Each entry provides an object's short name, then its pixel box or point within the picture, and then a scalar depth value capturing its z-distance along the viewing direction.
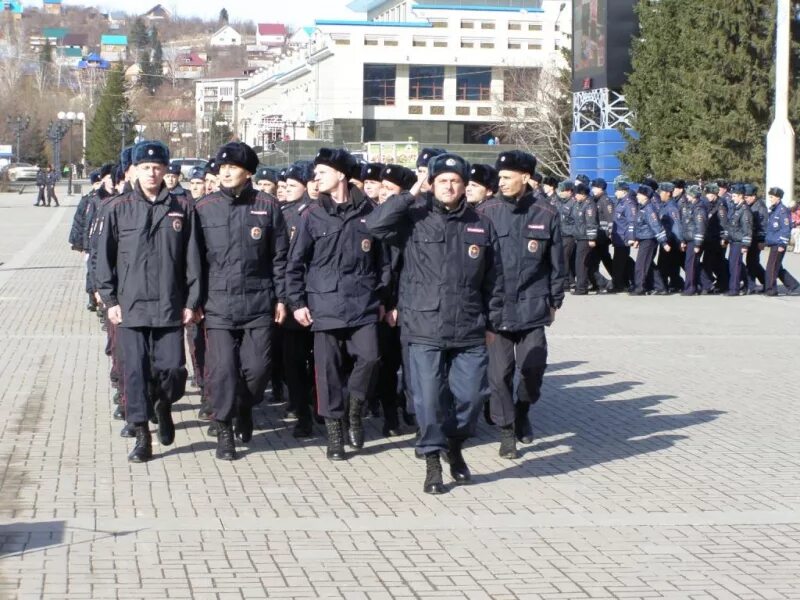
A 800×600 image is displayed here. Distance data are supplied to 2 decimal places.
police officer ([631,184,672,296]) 22.52
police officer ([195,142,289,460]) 9.09
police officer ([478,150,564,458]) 9.55
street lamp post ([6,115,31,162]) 101.75
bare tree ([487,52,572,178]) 67.44
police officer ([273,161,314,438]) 10.05
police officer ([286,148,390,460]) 9.18
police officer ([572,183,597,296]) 22.91
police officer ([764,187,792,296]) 22.02
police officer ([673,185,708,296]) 22.52
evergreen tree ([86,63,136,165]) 106.75
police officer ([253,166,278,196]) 12.71
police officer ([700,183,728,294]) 22.75
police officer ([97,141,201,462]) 8.94
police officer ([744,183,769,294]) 22.56
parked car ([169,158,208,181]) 63.43
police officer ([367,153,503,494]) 8.23
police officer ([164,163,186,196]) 12.89
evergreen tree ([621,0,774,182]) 42.44
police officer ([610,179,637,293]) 22.80
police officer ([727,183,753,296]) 22.22
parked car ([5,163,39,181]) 89.29
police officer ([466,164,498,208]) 9.51
